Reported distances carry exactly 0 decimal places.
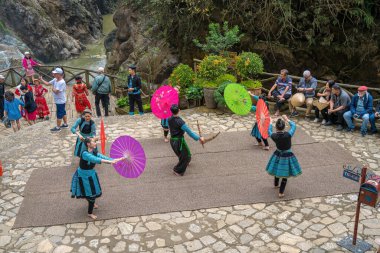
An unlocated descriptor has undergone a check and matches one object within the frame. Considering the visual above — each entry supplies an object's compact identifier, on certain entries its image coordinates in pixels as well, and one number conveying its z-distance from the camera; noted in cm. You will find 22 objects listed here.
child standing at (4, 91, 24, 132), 1156
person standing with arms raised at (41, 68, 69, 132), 1059
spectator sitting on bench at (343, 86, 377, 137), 978
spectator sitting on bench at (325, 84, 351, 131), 1015
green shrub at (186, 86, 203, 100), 1245
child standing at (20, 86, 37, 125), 1212
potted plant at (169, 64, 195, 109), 1253
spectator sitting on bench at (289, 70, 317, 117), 1096
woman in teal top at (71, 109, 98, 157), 753
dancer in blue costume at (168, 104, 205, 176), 790
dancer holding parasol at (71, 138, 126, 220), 646
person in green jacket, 1156
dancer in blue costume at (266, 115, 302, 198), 702
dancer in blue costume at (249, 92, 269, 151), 929
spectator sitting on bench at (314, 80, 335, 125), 1049
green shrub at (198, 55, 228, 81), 1174
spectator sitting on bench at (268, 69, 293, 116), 1124
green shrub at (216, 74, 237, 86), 1193
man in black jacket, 1138
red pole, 570
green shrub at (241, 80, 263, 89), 1187
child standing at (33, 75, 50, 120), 1261
